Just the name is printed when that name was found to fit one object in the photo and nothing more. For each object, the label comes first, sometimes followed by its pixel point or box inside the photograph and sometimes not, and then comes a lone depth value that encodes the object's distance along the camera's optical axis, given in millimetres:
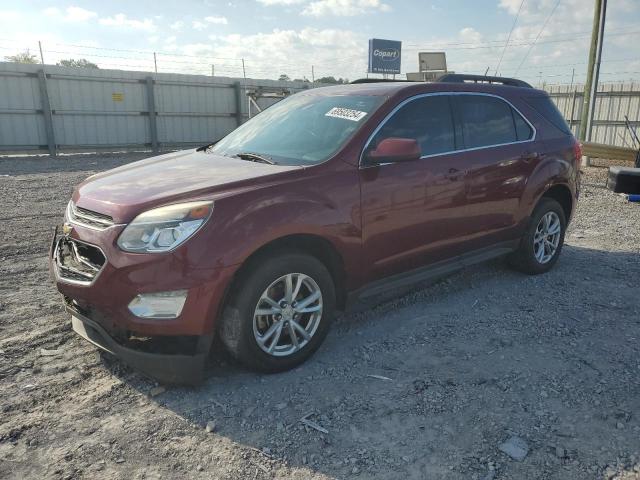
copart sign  28047
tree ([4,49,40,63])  25466
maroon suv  2941
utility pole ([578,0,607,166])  14523
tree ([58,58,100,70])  31836
